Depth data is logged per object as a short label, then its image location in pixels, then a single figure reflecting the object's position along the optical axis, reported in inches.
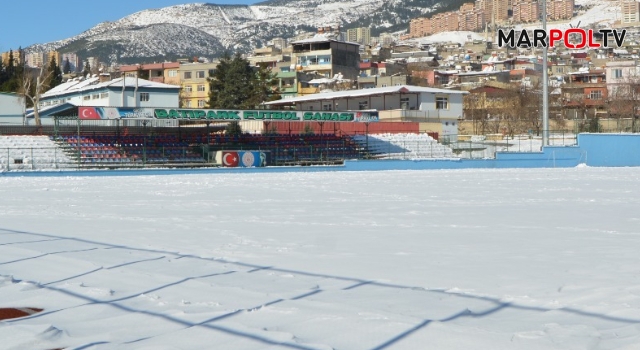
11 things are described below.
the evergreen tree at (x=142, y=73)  4192.9
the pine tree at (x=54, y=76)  4245.1
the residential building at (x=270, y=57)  5494.1
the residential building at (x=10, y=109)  2301.9
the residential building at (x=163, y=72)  4473.4
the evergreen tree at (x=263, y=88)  3031.5
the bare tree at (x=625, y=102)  2974.9
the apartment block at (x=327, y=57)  4872.0
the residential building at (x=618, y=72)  3859.7
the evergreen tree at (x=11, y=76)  3614.7
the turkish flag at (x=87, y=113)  1519.4
